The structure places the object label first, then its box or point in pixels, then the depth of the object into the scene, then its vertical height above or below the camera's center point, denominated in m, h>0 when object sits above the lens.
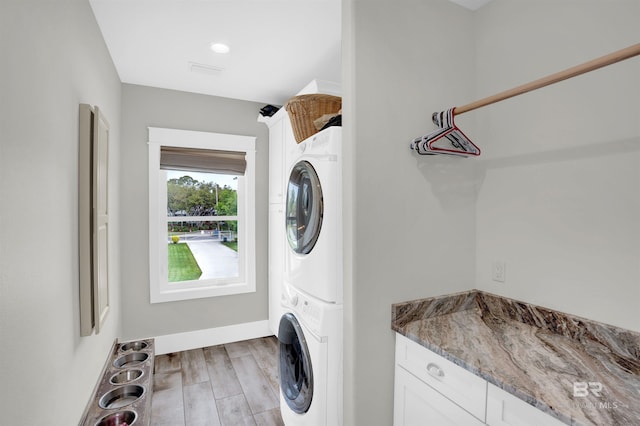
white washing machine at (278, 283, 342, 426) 1.65 -0.81
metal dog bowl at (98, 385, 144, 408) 1.92 -1.14
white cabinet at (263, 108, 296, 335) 3.10 +0.11
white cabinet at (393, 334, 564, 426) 1.07 -0.72
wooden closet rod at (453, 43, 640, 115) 0.97 +0.46
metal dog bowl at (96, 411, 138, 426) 1.69 -1.11
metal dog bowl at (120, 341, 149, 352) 2.70 -1.16
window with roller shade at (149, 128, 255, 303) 3.18 -0.05
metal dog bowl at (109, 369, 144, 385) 2.13 -1.13
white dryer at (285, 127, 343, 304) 1.65 -0.04
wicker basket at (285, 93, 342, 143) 2.01 +0.63
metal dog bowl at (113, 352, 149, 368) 2.43 -1.15
